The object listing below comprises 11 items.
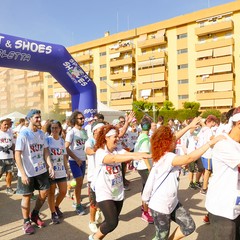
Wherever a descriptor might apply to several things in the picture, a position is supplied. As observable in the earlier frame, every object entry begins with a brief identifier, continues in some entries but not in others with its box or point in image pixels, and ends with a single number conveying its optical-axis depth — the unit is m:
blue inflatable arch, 8.56
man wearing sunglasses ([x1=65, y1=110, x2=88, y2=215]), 5.40
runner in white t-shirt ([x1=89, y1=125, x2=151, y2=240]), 3.50
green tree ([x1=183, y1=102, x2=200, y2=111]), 41.86
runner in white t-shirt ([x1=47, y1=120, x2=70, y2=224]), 4.97
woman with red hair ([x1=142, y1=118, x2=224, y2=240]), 3.10
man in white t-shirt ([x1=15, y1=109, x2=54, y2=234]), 4.46
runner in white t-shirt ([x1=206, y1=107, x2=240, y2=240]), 2.52
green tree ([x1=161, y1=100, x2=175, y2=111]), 44.62
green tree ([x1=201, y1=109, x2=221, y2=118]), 36.85
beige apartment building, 41.62
